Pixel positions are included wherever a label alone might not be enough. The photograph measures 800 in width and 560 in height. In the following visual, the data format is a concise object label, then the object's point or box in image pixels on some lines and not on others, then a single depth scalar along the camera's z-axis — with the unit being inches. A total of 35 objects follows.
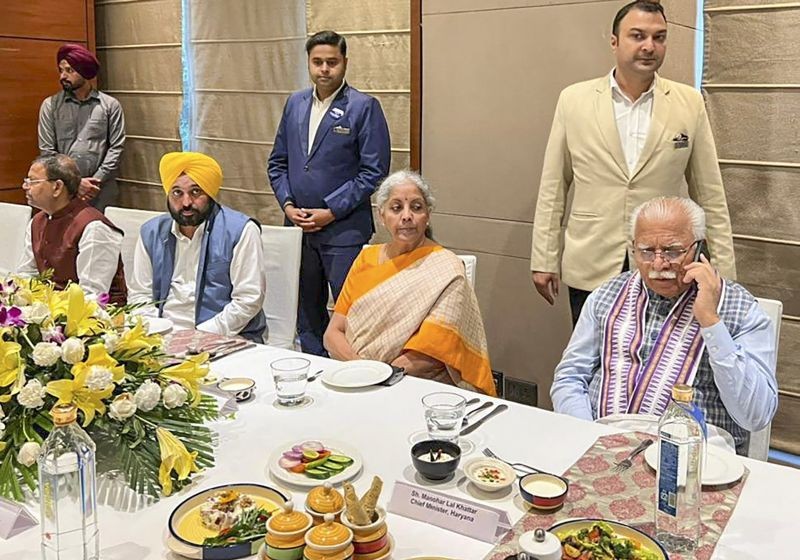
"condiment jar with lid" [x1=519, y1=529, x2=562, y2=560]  43.0
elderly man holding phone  71.1
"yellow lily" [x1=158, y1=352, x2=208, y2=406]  59.7
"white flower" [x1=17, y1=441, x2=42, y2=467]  52.6
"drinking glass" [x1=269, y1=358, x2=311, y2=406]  69.2
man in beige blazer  107.2
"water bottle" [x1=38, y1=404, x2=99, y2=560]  46.3
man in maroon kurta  128.0
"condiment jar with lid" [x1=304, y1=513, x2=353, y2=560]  41.7
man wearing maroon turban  196.1
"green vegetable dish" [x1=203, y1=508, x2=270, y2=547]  47.1
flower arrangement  53.4
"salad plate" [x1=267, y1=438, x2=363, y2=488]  55.5
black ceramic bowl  54.6
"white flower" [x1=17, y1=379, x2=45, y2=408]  53.2
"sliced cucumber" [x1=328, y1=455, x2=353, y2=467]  57.5
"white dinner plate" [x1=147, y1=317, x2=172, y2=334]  88.6
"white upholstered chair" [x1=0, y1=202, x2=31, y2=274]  139.7
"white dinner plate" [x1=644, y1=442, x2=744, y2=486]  54.4
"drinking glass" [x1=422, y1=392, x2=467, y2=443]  59.9
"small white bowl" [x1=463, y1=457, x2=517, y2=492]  53.5
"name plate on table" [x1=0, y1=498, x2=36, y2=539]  49.2
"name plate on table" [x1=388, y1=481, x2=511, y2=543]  48.4
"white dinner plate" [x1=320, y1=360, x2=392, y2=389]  74.4
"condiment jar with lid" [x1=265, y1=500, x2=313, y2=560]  42.7
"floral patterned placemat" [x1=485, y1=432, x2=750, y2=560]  48.5
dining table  47.9
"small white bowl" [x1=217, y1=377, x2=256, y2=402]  70.9
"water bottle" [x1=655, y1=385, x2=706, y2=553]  47.6
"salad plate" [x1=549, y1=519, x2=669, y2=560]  45.1
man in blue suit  137.9
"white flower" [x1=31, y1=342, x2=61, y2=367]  53.6
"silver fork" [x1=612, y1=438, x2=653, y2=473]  56.8
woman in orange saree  96.8
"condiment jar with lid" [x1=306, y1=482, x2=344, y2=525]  45.3
